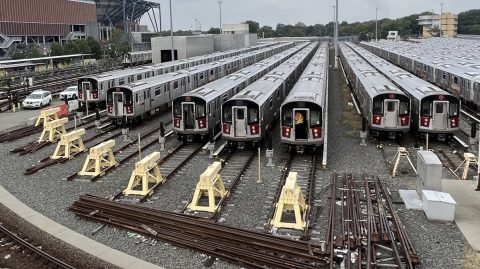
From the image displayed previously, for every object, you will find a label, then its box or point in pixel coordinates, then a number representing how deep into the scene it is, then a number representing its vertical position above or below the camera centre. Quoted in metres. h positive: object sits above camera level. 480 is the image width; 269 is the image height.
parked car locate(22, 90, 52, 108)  34.00 -2.85
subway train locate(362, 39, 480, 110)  29.37 -1.24
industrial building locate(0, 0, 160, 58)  85.25 +8.41
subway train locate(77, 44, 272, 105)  31.85 -1.47
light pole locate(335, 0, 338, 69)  47.07 +2.81
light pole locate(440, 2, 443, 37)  163.26 +9.90
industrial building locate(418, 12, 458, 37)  166.38 +10.69
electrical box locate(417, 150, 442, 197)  13.98 -3.52
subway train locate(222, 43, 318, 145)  20.20 -2.52
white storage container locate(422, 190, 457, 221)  12.69 -4.08
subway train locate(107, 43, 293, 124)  26.14 -1.99
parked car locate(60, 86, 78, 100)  36.69 -2.65
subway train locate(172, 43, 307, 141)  21.97 -2.54
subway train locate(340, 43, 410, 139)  21.39 -2.55
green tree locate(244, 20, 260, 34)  172.18 +10.88
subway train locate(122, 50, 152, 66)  69.88 +0.01
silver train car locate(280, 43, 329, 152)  19.20 -2.63
